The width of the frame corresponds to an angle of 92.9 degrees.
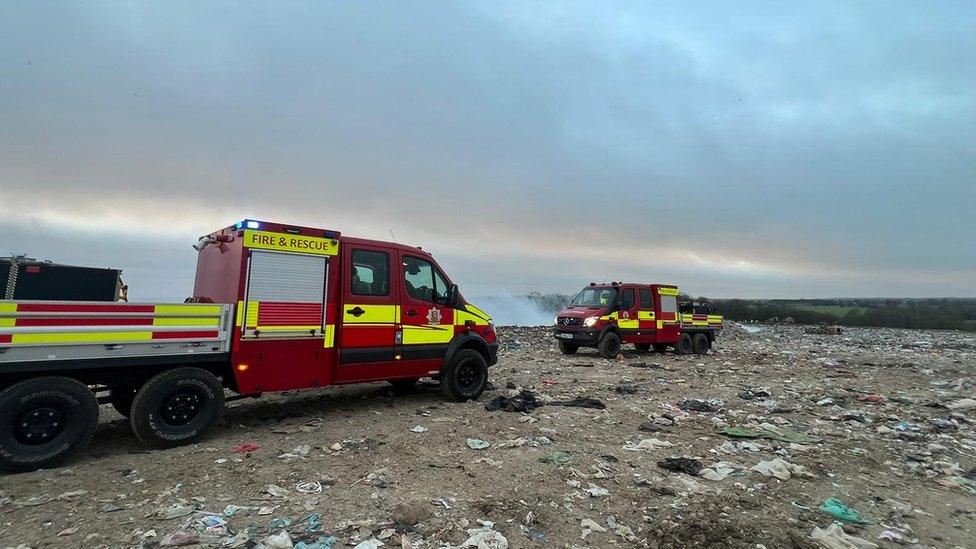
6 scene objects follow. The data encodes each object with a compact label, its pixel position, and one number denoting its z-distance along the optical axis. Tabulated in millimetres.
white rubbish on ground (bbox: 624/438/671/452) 5023
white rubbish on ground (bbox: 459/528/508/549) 2930
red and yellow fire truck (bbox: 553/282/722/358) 13602
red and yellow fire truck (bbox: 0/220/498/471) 3986
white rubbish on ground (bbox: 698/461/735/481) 4188
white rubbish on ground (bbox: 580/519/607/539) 3176
